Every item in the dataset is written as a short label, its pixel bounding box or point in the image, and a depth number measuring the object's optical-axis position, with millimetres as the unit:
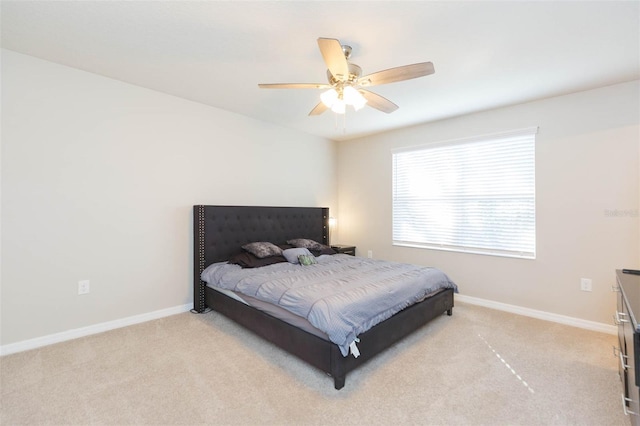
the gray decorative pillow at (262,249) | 3503
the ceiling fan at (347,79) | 1856
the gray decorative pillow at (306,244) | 4125
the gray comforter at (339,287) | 2078
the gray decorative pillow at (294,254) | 3580
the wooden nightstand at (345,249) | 4728
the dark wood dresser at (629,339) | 1160
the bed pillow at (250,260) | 3318
